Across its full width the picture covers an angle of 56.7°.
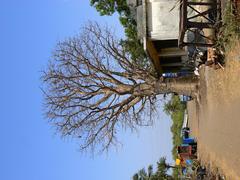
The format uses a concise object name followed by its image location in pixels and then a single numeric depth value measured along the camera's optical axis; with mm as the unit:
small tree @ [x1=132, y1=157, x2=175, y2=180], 22117
